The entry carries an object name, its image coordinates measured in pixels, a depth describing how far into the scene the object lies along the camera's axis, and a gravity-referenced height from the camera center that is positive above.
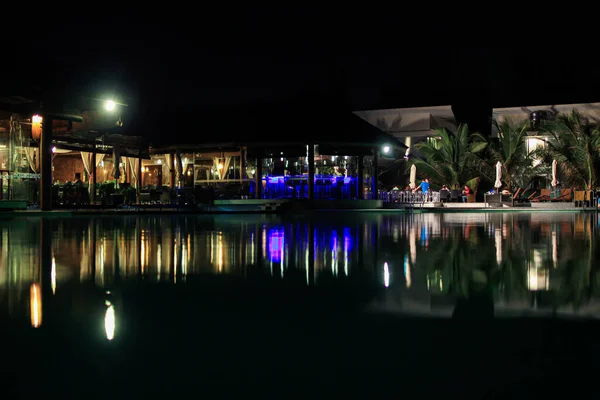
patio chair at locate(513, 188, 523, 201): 29.84 +0.08
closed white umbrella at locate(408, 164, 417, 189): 30.31 +0.99
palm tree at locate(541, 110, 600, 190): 31.08 +2.33
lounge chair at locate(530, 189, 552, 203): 30.50 -0.08
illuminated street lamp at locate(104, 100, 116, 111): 21.77 +3.31
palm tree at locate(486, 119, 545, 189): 32.53 +2.05
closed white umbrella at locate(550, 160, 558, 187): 30.28 +0.94
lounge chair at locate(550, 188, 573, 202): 30.12 +0.01
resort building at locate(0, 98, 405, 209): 25.33 +1.89
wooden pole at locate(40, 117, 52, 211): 20.20 +1.17
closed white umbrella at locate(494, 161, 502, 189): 29.63 +0.92
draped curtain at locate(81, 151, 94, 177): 27.95 +1.75
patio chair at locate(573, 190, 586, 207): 29.17 -0.11
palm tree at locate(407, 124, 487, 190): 32.97 +1.97
